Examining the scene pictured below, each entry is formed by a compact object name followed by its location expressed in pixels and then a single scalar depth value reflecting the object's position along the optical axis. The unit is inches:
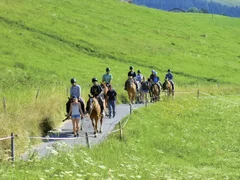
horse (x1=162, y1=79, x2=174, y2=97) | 1537.9
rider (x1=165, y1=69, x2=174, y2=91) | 1599.9
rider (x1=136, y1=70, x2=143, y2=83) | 1476.3
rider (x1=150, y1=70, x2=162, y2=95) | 1463.8
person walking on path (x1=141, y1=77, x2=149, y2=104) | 1412.4
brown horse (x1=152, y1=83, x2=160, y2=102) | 1454.1
